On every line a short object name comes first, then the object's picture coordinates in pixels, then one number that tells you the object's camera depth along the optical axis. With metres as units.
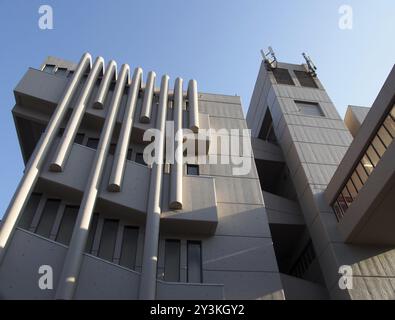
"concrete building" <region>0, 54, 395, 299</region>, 13.50
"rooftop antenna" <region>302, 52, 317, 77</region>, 33.09
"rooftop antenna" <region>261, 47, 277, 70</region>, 32.50
